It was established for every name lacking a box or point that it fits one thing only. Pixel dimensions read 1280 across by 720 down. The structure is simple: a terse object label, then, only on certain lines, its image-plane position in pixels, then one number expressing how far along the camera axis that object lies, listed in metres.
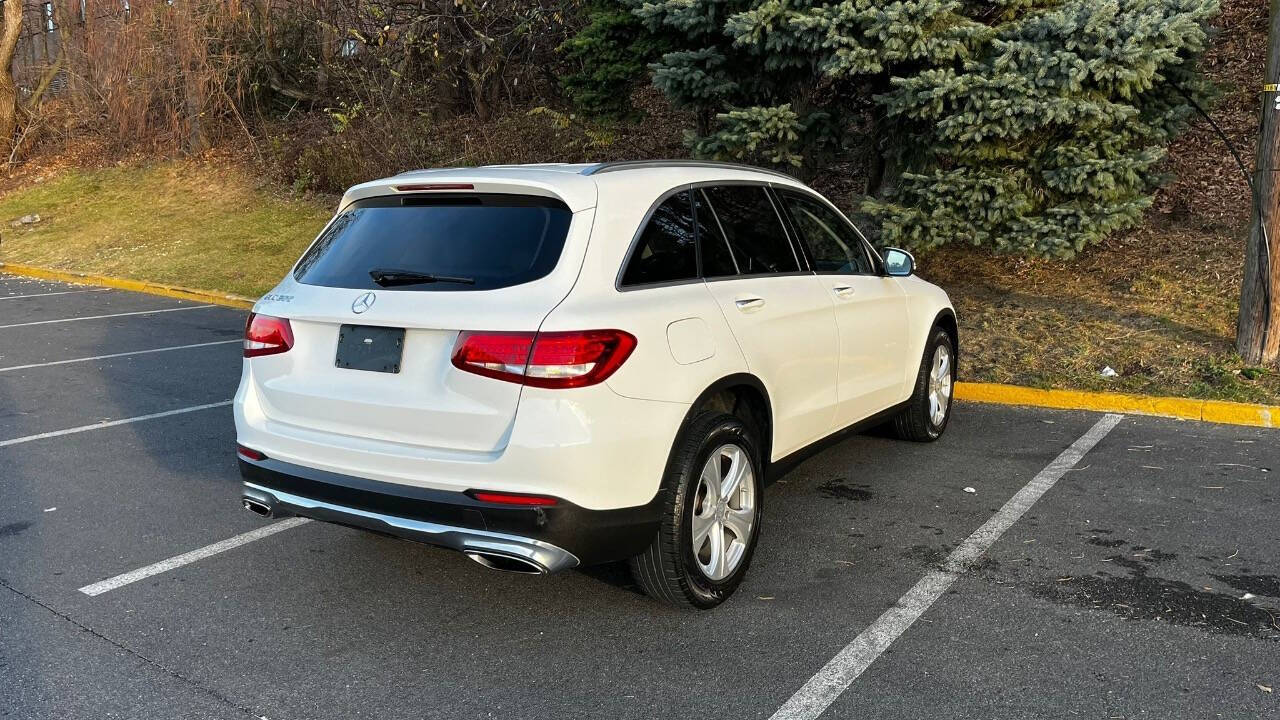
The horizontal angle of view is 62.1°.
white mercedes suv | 3.57
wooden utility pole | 7.40
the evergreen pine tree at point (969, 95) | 8.43
